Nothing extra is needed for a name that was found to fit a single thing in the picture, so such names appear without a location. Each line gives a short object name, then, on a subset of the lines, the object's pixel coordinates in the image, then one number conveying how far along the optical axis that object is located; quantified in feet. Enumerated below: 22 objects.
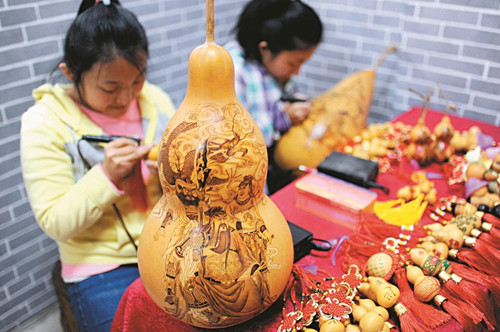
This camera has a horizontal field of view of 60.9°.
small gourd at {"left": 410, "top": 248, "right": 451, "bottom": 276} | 2.52
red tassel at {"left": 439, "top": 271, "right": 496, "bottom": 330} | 2.39
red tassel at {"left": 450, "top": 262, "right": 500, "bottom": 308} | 2.51
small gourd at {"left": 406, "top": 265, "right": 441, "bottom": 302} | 2.37
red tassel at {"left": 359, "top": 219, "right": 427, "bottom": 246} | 2.98
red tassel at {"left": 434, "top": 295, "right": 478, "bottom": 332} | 2.31
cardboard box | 3.15
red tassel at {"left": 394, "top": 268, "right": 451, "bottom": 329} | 2.29
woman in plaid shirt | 4.90
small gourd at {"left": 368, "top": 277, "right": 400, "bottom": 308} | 2.32
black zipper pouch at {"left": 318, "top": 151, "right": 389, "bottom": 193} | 3.50
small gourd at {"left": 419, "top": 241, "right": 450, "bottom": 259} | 2.69
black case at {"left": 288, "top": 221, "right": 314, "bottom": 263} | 2.76
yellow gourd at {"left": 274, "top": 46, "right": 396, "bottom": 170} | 5.18
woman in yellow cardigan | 3.19
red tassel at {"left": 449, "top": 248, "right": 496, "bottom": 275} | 2.63
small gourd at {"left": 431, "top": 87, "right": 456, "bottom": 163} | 3.96
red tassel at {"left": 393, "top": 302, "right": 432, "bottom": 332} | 2.23
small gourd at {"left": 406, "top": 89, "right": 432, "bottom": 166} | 4.00
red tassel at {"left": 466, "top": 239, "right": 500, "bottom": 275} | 2.63
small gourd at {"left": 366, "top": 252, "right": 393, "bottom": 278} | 2.54
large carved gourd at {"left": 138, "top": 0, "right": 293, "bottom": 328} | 1.98
